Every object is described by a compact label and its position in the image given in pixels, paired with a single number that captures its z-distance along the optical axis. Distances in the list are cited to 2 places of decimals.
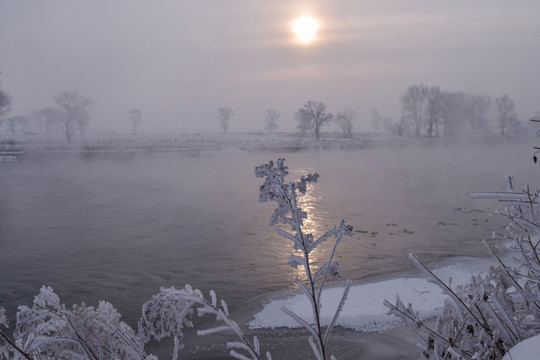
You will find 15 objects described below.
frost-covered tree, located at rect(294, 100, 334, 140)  87.88
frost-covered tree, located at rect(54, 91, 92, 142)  72.69
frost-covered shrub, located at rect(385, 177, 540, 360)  2.06
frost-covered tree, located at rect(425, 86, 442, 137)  88.25
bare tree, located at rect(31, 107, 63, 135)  74.06
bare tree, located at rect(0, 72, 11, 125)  48.55
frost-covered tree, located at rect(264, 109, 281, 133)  142.75
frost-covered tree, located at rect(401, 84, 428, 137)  94.50
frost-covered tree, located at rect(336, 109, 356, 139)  101.19
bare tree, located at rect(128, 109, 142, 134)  129.50
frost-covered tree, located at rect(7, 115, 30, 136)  126.28
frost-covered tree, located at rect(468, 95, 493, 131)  91.44
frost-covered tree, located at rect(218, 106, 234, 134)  135.36
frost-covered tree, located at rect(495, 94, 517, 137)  90.38
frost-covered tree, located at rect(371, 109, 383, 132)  153.75
